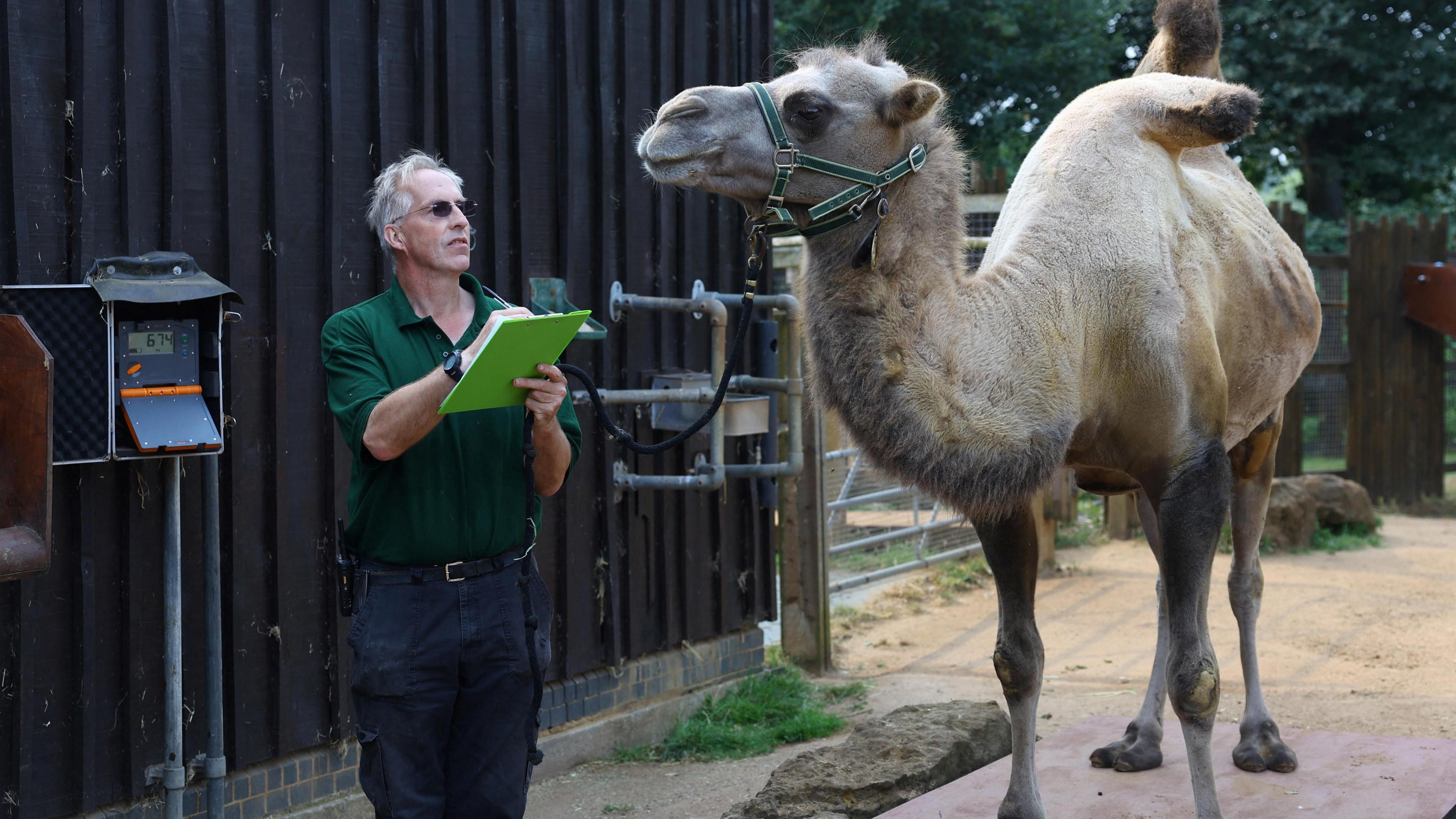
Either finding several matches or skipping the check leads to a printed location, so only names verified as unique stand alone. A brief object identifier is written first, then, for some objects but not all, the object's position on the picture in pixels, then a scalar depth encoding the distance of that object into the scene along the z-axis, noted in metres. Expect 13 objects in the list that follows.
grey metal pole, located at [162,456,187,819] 3.96
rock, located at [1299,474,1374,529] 11.39
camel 3.37
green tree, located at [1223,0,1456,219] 18.47
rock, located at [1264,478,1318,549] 10.97
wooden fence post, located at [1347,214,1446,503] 13.23
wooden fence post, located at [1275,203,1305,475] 12.36
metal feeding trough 6.00
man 3.11
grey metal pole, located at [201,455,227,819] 4.05
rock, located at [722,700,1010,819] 4.54
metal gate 9.11
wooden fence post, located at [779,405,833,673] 7.48
